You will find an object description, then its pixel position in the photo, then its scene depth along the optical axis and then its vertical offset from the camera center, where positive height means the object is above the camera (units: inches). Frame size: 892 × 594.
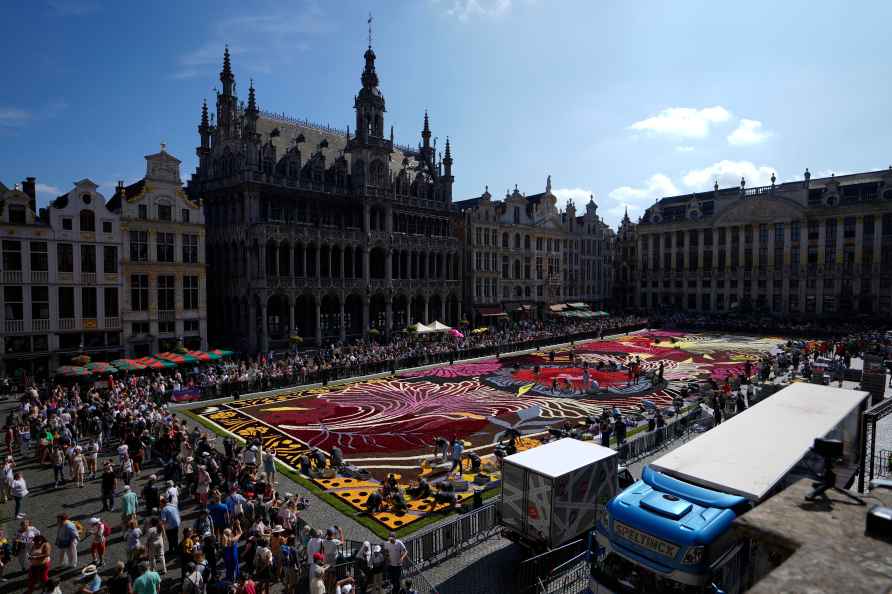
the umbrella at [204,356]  1467.8 -230.2
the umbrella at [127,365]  1328.9 -232.4
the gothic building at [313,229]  2025.1 +190.8
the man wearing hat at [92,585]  462.0 -273.8
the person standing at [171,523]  595.8 -282.2
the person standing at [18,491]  685.9 -283.7
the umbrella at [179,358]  1415.0 -227.6
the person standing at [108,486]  704.4 -287.5
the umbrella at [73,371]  1259.5 -234.8
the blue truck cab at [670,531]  386.6 -195.7
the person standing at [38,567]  505.0 -282.0
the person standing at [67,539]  546.3 -277.1
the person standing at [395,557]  526.0 -282.1
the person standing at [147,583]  458.3 -270.2
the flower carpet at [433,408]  951.6 -318.6
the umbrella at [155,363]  1375.5 -234.0
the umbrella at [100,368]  1284.4 -232.1
